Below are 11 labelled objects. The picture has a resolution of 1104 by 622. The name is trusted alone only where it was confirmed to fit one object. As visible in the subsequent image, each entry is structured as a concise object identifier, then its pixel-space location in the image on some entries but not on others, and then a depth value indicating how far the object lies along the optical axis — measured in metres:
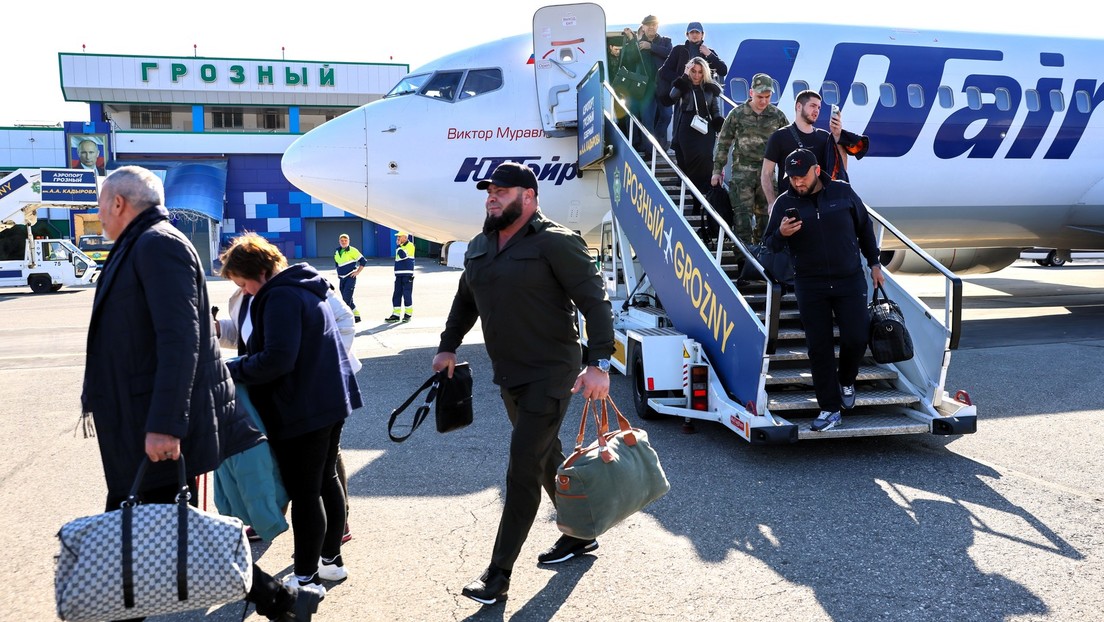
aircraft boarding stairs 5.42
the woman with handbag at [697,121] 8.18
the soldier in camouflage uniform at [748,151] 7.44
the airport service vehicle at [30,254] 23.02
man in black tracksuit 5.33
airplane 9.62
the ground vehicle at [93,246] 31.77
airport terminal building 43.34
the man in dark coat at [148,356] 2.70
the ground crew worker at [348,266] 14.27
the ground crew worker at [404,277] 14.02
